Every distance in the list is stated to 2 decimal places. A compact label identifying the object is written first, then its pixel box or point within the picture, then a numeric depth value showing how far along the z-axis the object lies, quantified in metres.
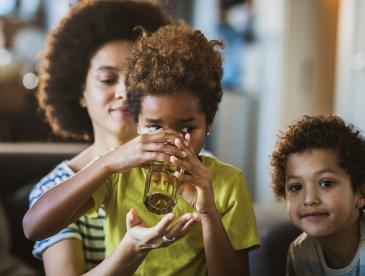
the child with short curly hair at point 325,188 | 1.49
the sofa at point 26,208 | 1.77
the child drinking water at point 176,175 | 1.37
